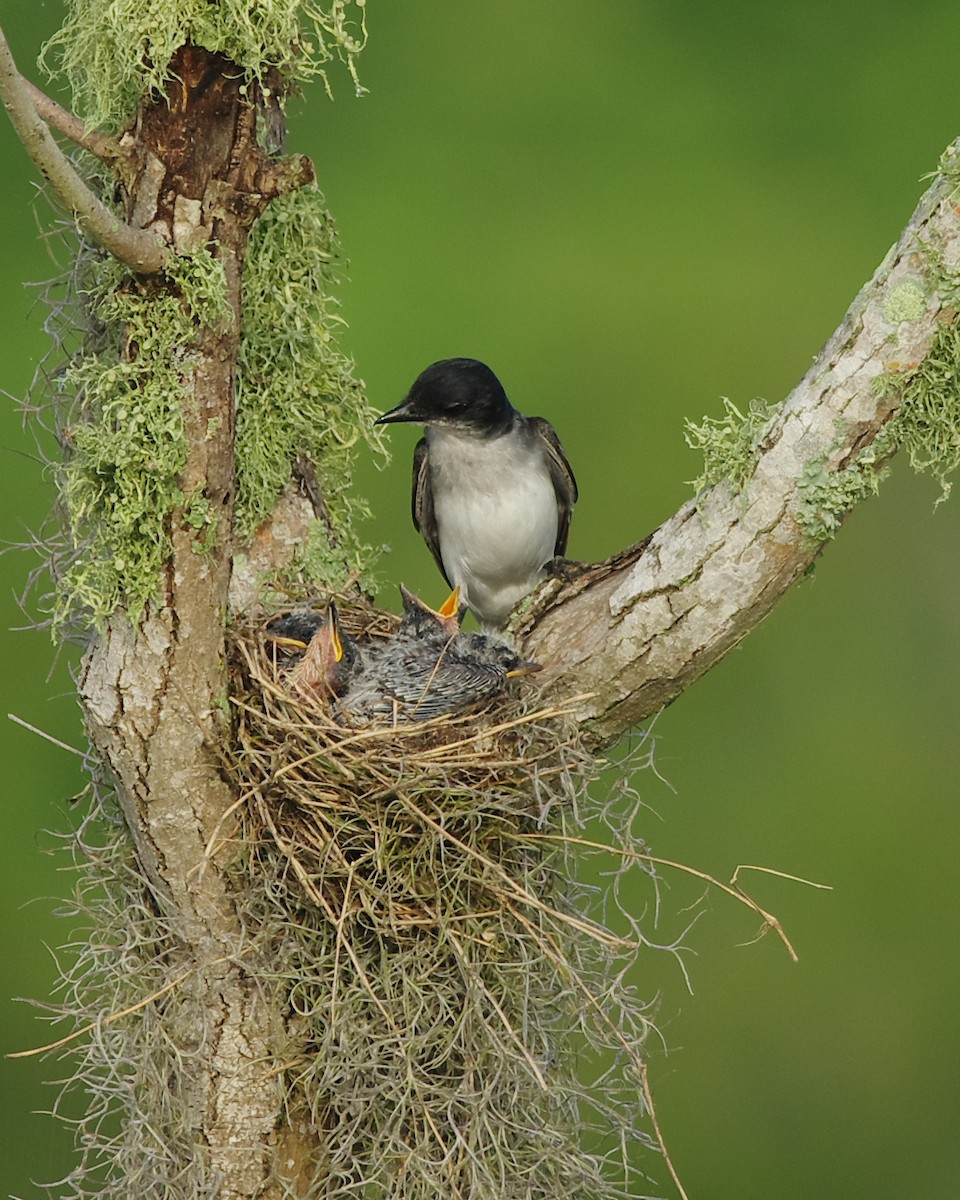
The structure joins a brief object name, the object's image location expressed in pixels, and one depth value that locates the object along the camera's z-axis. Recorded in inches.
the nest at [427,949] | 233.1
